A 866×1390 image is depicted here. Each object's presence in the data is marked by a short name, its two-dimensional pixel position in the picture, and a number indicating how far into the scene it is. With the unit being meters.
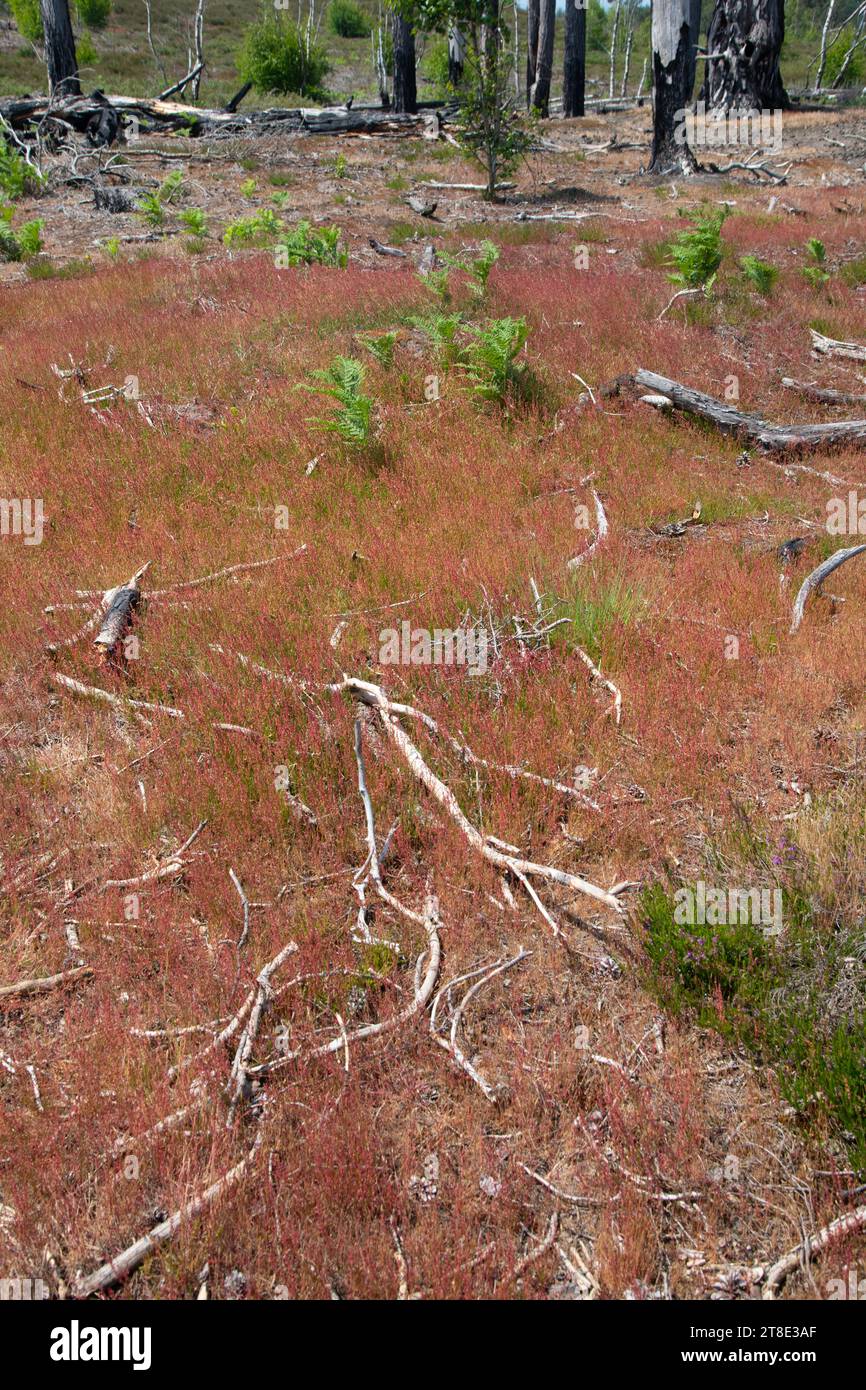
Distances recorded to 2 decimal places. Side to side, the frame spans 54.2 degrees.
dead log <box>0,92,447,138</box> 22.39
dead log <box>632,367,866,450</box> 8.94
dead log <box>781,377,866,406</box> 10.07
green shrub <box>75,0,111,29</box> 44.62
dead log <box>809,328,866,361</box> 11.13
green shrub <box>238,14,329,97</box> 37.06
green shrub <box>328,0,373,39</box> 63.53
